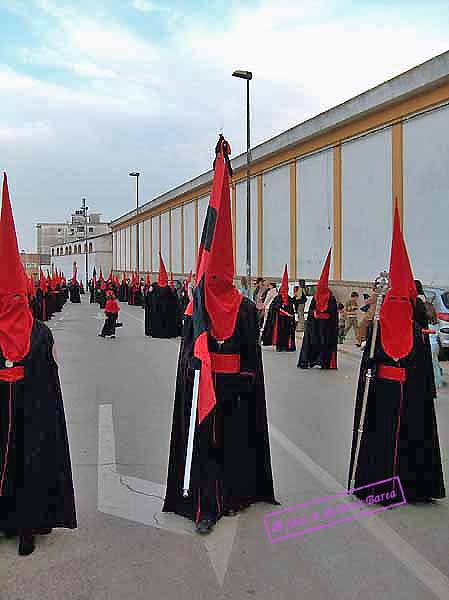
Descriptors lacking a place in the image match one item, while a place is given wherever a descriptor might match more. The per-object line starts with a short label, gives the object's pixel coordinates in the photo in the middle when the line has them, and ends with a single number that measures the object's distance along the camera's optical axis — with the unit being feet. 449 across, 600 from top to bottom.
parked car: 51.39
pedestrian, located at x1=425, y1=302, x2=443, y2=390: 40.24
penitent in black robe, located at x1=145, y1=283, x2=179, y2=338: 80.59
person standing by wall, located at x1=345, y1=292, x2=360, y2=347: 72.08
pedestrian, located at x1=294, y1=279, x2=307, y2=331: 75.66
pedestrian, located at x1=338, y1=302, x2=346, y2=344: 71.16
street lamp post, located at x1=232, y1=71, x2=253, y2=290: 96.37
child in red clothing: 75.20
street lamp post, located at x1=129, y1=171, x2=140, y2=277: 211.20
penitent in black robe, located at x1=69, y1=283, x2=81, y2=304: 198.96
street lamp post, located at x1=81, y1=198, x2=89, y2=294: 273.33
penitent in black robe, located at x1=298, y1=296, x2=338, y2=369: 48.93
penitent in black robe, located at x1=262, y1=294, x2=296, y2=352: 60.73
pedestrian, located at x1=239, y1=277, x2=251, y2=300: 77.68
